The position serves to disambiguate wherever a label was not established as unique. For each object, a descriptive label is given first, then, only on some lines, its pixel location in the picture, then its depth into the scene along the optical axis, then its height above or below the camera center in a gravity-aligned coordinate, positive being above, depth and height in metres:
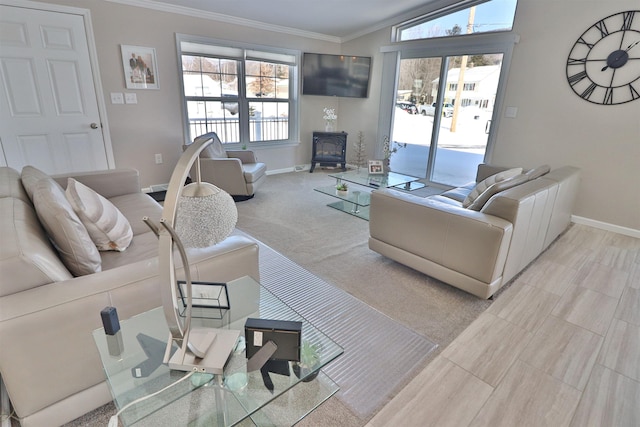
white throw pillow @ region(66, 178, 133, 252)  1.72 -0.61
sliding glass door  4.44 +0.01
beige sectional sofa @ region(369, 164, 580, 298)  2.09 -0.77
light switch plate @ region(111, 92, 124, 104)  3.89 +0.07
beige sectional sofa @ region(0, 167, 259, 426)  1.08 -0.71
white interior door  3.26 +0.09
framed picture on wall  3.87 +0.44
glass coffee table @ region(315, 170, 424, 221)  3.81 -0.91
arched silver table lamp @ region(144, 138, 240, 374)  0.82 -0.33
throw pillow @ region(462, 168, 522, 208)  2.62 -0.54
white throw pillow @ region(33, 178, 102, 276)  1.37 -0.54
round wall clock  3.22 +0.59
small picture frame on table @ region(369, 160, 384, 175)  4.25 -0.69
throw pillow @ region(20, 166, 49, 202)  1.64 -0.40
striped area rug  1.56 -1.25
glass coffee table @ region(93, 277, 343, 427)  1.05 -0.88
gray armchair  3.97 -0.78
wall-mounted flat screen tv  5.47 +0.60
